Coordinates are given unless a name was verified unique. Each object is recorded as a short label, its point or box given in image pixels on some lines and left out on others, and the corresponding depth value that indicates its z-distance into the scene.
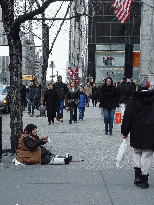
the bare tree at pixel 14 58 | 9.05
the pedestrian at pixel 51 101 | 17.66
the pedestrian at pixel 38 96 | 24.17
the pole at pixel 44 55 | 22.92
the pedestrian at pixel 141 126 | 6.50
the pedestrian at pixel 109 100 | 13.48
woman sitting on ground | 7.96
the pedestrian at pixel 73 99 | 18.52
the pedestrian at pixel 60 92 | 18.97
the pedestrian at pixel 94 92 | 34.95
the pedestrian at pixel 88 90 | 33.56
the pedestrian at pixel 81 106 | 19.94
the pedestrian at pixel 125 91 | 19.11
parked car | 25.64
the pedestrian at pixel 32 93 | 22.97
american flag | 22.48
